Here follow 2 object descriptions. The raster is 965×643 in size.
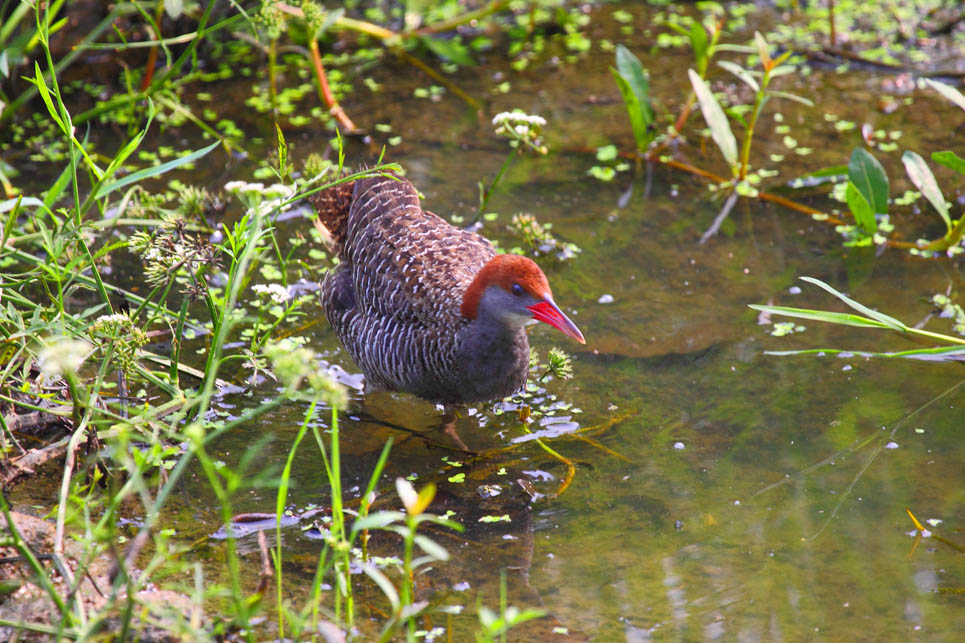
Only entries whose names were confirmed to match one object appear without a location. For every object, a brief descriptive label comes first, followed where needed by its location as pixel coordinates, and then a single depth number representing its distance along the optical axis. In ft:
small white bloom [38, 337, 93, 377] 14.99
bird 24.67
